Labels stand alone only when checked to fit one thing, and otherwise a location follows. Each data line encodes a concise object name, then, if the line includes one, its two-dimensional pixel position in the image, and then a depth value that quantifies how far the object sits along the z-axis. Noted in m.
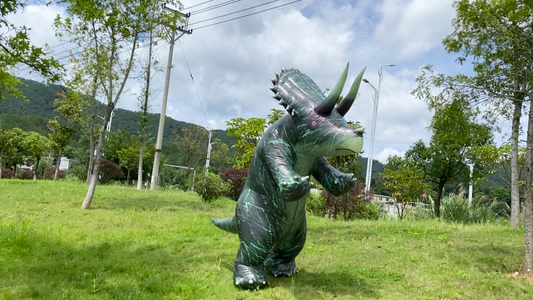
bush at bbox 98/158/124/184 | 21.81
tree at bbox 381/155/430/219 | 12.57
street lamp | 16.64
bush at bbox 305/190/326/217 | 11.53
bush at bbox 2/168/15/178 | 24.71
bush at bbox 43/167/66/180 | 25.42
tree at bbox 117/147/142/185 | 22.61
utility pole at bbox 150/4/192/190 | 15.52
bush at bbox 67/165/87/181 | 21.14
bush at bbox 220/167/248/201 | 14.37
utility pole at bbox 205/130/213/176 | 25.31
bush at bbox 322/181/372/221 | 10.95
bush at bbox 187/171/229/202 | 11.70
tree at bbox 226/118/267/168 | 15.00
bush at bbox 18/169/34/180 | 25.91
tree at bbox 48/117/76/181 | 18.81
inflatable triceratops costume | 3.03
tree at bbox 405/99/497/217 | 12.41
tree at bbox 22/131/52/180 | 21.33
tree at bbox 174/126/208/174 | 28.02
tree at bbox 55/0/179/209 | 8.95
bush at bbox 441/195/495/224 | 10.77
